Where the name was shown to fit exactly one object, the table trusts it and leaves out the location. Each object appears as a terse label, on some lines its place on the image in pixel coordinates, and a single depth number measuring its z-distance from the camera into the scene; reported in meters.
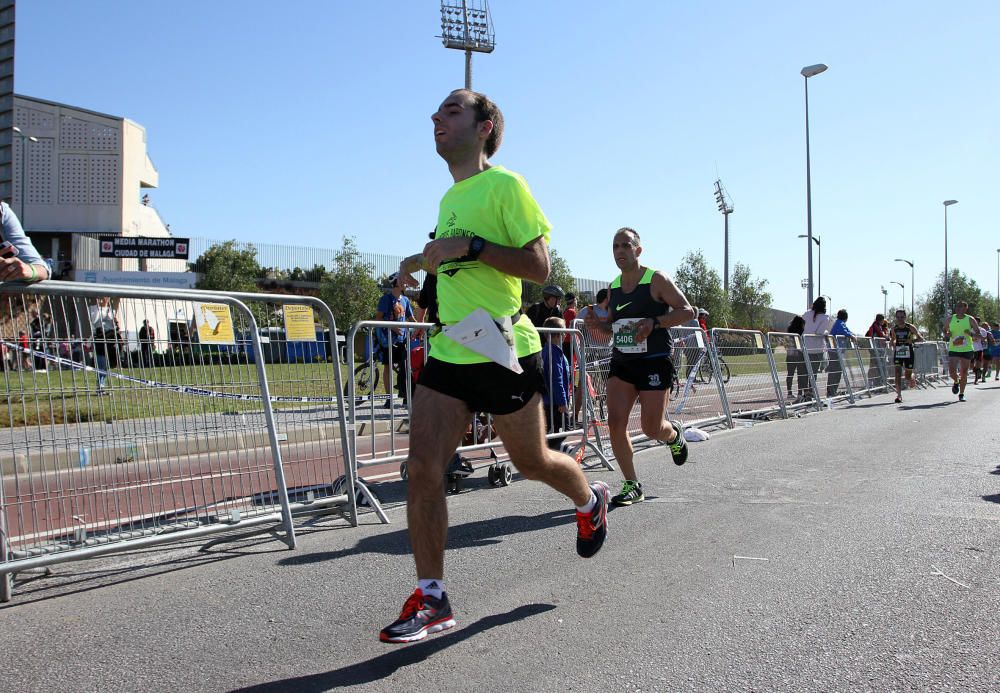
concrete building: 52.00
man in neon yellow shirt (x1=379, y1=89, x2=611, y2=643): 3.09
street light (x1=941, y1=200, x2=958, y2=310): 58.58
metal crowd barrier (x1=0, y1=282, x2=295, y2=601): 3.87
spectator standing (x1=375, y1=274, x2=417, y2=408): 7.27
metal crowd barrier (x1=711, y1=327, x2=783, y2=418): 11.10
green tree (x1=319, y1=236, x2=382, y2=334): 43.03
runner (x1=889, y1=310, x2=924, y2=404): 17.91
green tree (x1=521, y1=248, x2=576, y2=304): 52.33
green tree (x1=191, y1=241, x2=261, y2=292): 46.50
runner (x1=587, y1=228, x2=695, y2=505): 5.79
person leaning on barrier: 3.58
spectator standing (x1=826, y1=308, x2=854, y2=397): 15.68
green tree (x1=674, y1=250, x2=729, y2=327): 61.00
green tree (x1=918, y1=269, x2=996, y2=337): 79.81
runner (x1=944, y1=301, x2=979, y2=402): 16.78
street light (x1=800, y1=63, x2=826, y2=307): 32.84
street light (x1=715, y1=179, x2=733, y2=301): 84.51
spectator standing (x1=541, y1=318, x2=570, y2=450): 7.36
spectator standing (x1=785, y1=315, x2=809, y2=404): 13.76
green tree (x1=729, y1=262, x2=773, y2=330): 65.44
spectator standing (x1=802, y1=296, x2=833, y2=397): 14.86
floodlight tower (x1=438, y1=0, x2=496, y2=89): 35.99
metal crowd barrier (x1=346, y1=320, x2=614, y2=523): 5.81
